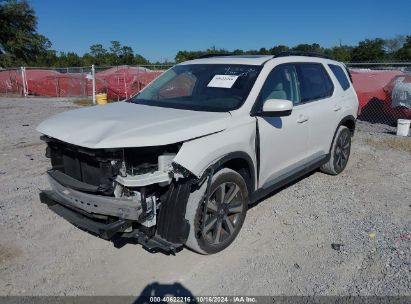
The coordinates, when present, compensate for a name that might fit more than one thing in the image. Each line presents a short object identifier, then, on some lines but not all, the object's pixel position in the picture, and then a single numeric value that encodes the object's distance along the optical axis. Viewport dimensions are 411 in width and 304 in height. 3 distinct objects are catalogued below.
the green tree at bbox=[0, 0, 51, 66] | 45.69
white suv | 3.31
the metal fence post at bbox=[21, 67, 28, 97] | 23.59
